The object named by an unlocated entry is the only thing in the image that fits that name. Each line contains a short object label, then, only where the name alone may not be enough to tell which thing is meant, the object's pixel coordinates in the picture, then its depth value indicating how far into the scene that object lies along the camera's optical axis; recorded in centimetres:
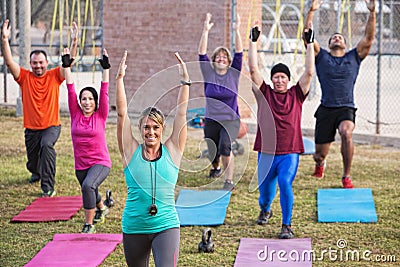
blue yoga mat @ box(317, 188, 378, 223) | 1075
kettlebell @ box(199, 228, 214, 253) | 916
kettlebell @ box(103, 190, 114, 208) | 1148
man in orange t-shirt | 1246
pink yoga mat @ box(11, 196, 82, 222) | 1097
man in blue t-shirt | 1254
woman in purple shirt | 1199
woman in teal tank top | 673
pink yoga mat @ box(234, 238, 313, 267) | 883
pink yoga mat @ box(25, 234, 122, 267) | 878
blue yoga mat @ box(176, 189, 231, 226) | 1075
